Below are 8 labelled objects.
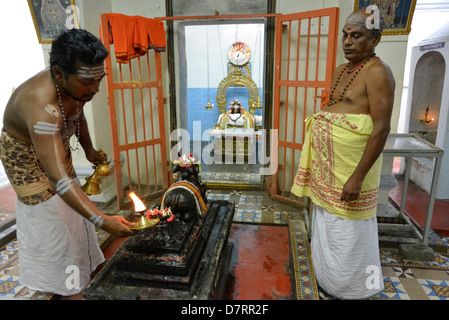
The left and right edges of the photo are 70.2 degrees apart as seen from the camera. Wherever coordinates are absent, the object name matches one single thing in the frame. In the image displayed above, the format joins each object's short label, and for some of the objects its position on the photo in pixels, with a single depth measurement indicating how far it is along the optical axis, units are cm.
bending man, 190
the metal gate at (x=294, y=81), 406
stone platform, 207
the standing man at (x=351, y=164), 228
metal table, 313
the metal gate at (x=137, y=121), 420
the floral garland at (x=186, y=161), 317
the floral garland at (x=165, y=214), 248
